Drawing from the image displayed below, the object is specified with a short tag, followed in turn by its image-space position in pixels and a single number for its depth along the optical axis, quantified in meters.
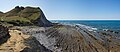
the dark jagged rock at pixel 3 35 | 8.44
